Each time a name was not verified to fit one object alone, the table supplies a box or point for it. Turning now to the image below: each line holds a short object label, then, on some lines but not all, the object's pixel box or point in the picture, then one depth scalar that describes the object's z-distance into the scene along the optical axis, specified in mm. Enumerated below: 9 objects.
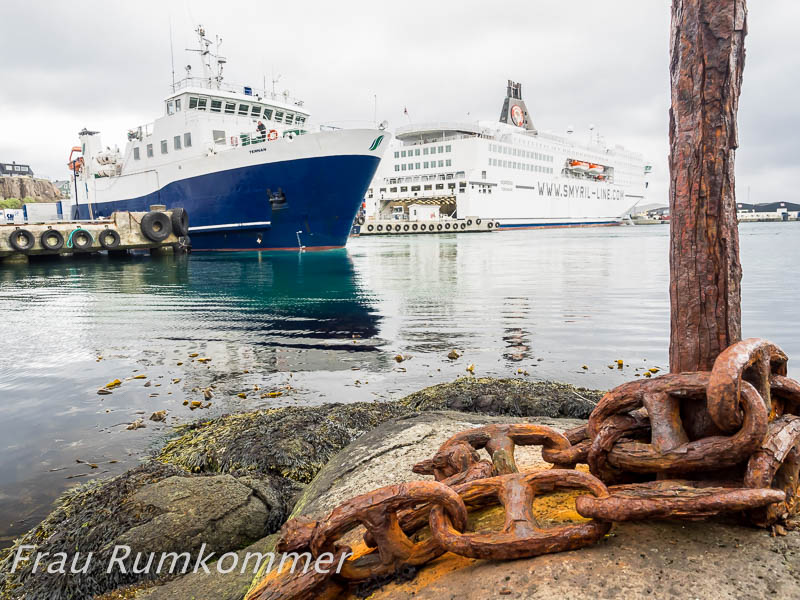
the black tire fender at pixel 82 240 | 24531
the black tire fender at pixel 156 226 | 25078
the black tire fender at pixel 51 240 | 23844
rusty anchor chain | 1311
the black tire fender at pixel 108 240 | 24812
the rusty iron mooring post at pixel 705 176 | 1632
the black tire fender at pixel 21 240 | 23328
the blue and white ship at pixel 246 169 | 23328
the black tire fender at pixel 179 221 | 25516
